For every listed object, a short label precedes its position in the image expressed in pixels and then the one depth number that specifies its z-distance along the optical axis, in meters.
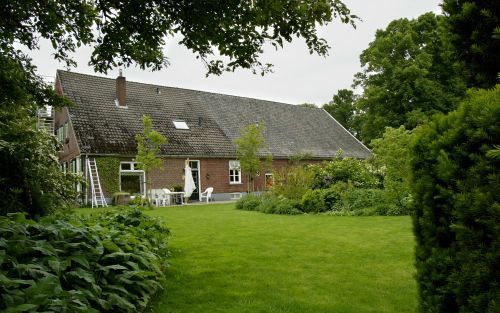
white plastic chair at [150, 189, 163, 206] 23.06
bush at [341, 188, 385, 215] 13.98
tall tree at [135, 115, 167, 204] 19.16
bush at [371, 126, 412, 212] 12.85
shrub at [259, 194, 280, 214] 15.34
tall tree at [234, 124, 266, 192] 23.83
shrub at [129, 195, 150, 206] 19.36
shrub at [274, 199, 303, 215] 14.66
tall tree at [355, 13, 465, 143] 32.44
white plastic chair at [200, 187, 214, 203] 24.68
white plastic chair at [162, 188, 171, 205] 23.36
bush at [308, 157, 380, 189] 17.06
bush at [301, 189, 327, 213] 14.63
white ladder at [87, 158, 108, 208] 21.64
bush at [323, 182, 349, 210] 15.00
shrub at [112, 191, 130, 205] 22.14
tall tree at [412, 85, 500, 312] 2.27
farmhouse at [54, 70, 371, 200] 23.14
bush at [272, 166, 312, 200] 16.52
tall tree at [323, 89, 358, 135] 54.88
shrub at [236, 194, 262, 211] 16.98
